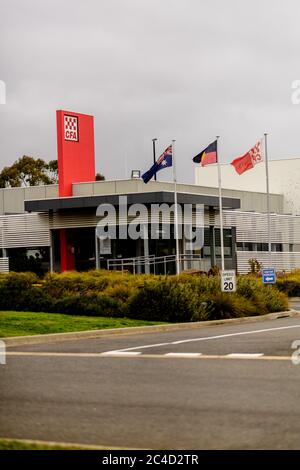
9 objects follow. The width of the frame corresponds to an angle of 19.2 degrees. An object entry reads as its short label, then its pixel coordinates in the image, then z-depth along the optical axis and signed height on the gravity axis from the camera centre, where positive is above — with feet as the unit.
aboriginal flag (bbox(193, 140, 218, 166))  140.77 +15.40
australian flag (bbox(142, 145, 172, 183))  135.44 +13.95
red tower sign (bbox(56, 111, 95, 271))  167.43 +19.30
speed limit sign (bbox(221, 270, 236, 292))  87.92 -2.96
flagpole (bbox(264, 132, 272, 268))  170.16 +1.47
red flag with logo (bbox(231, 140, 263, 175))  143.41 +15.01
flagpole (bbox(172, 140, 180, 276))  143.33 +3.08
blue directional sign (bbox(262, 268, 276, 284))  109.36 -3.18
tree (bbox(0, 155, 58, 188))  295.07 +27.88
